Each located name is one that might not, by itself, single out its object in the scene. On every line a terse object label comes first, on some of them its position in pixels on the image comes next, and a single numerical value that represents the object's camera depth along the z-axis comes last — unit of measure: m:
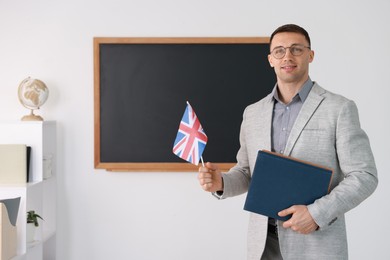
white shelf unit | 2.84
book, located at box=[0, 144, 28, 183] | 2.94
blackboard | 3.27
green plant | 2.94
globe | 3.12
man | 1.69
